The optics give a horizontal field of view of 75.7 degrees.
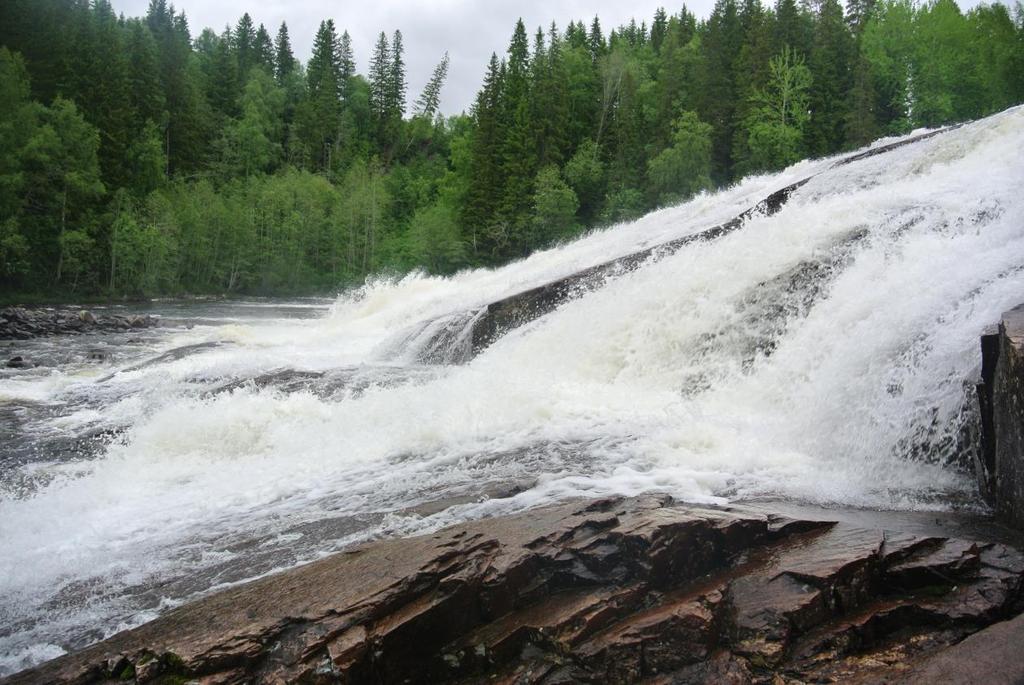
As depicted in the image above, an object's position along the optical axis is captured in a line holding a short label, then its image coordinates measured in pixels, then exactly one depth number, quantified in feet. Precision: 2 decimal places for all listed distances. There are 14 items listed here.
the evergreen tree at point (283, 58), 316.19
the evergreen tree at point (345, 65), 292.20
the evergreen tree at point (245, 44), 293.43
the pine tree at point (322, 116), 261.85
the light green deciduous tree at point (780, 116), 143.43
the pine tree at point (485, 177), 181.88
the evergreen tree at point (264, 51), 307.99
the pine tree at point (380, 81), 284.00
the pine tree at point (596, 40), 226.81
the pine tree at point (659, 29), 261.85
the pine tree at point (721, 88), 163.32
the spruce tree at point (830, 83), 149.18
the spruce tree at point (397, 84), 284.41
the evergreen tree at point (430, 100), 296.30
